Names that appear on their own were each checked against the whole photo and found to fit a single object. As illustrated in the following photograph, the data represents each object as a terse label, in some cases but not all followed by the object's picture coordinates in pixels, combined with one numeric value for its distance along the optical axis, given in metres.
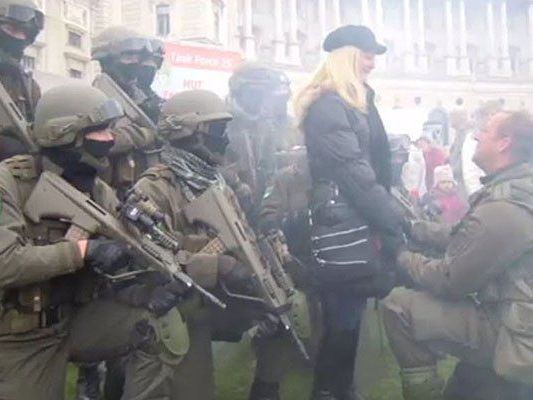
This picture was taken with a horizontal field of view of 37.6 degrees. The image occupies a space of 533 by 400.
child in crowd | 6.10
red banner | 7.52
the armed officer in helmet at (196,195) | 2.96
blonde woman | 3.23
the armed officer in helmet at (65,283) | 2.44
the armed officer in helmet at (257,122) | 4.45
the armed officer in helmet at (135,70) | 3.78
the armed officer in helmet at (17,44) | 3.40
